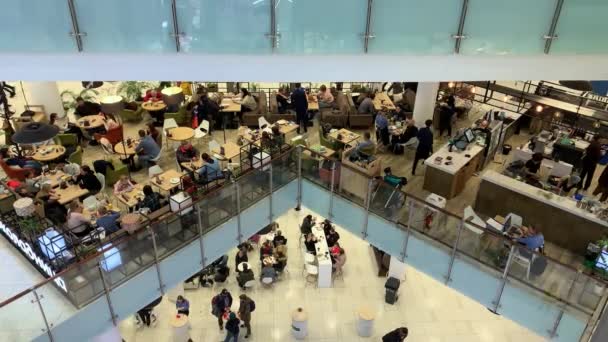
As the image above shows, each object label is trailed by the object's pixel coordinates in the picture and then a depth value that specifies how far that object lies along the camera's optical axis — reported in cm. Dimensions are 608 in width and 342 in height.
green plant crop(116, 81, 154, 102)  1986
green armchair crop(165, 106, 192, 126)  1761
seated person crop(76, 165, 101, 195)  1320
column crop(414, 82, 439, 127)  1562
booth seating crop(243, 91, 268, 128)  1745
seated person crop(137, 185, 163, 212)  1216
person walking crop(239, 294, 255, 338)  1499
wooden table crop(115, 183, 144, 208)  1266
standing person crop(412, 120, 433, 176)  1408
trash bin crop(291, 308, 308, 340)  1510
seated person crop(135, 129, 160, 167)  1484
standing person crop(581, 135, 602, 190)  1371
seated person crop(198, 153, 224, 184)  1300
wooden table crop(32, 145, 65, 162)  1470
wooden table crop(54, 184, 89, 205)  1278
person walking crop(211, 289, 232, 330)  1513
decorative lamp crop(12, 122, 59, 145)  1158
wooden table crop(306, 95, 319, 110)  1769
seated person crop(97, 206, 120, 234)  1150
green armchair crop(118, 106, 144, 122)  1792
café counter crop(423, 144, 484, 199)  1338
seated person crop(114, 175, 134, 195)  1314
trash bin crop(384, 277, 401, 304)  1641
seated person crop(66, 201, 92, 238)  1146
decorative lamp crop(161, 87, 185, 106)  1830
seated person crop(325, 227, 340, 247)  1767
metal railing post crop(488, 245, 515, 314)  1070
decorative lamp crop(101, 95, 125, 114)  1739
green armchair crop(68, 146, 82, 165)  1476
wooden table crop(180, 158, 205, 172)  1380
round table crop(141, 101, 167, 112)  1773
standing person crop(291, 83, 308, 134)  1653
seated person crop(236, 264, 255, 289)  1641
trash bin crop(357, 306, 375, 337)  1519
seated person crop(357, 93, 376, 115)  1730
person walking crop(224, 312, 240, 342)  1460
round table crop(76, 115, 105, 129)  1656
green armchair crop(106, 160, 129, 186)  1444
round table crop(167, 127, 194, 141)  1576
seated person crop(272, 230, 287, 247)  1741
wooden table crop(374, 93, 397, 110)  1797
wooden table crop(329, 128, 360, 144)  1520
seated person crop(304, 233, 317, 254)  1739
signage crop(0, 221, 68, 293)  1062
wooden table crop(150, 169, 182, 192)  1310
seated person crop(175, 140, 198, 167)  1439
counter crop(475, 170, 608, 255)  1187
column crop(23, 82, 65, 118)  1778
